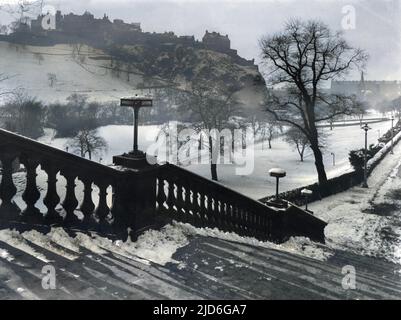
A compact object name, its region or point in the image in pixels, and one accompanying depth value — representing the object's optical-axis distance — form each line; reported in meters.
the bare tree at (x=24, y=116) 57.53
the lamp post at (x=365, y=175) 27.36
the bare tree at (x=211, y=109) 42.34
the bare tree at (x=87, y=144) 52.76
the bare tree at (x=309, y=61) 27.55
